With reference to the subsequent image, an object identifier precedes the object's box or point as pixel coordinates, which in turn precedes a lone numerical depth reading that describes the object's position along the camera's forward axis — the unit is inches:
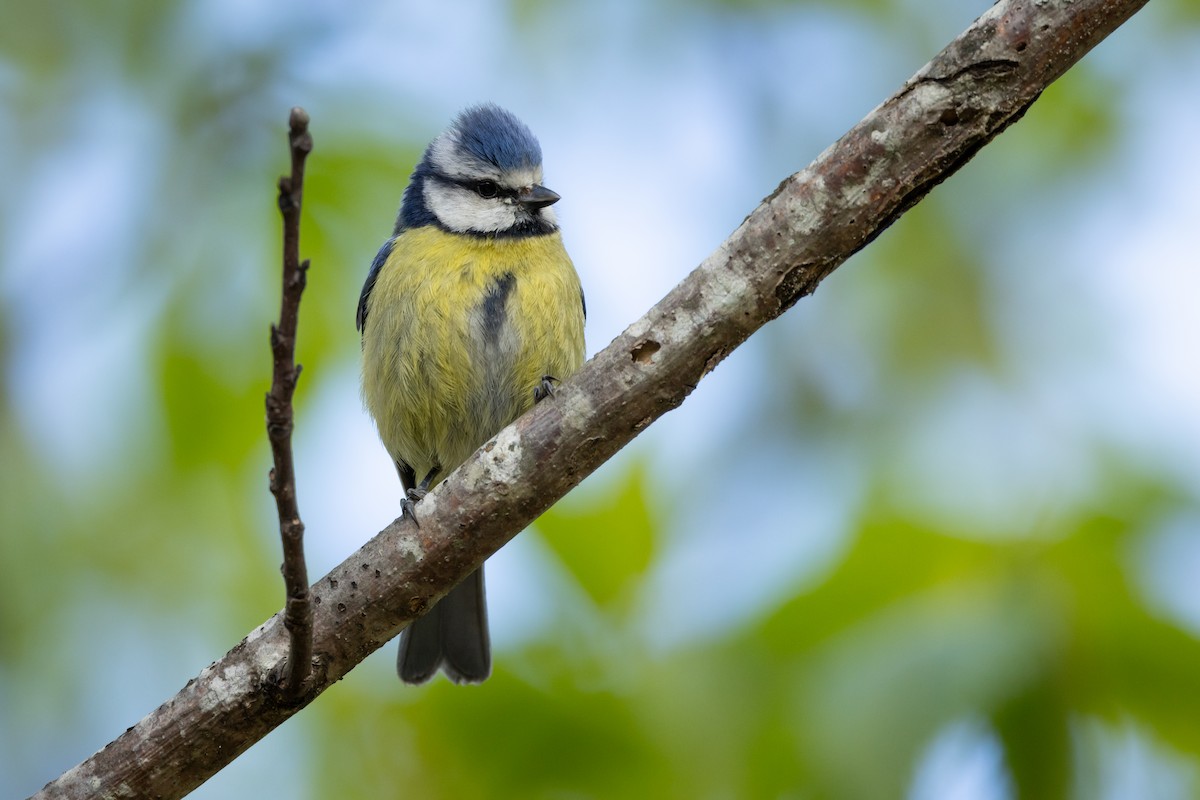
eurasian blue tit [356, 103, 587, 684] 305.4
